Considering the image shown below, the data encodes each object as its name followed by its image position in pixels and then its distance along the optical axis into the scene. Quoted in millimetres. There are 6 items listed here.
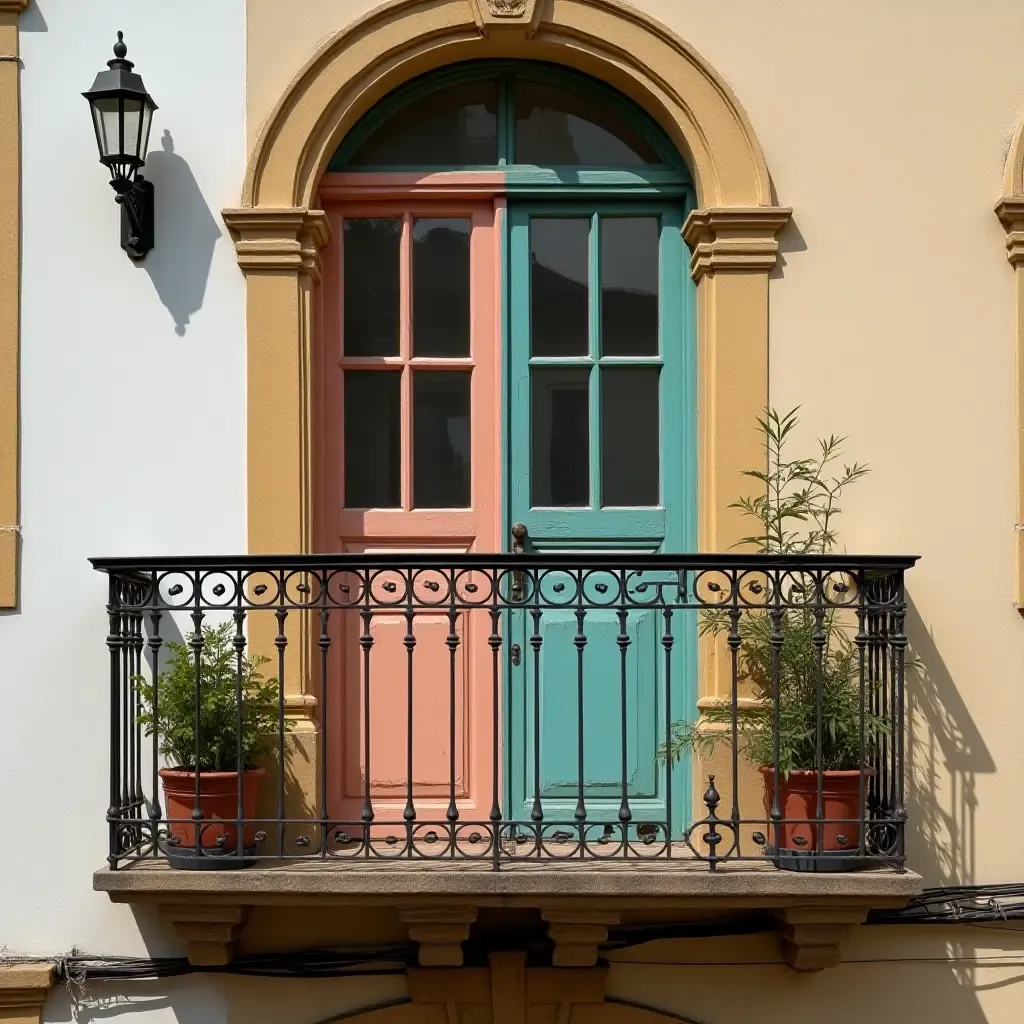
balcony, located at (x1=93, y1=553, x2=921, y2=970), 4930
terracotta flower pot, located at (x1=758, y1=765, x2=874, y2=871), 4957
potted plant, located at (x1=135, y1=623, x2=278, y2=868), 5035
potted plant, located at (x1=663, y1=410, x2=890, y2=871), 4973
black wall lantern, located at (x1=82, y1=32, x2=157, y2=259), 5336
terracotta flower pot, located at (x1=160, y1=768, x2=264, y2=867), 5031
